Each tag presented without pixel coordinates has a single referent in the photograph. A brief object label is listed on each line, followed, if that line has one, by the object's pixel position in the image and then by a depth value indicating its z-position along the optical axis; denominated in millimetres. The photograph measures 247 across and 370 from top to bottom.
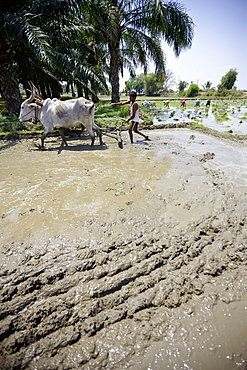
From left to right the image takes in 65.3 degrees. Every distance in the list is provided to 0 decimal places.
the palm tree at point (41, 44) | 6086
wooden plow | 5773
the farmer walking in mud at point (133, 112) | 5797
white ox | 5367
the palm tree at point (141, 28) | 9047
